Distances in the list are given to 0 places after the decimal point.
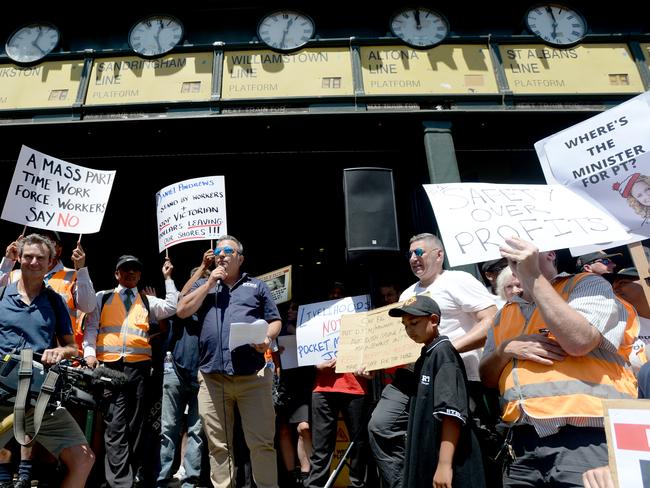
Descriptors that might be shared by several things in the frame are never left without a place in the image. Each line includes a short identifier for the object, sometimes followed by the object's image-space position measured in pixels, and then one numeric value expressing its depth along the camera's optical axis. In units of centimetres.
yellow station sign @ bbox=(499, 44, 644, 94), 730
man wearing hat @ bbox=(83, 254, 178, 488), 396
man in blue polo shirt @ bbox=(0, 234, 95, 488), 308
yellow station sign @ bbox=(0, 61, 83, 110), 748
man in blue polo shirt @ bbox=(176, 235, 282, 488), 360
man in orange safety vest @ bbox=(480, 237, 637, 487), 186
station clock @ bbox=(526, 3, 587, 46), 796
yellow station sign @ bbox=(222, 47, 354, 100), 734
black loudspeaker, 471
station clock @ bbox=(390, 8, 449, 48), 781
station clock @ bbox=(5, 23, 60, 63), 800
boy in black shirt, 235
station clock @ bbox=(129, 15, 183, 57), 800
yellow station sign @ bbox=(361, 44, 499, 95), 731
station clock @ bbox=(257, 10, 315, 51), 784
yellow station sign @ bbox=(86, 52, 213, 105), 736
